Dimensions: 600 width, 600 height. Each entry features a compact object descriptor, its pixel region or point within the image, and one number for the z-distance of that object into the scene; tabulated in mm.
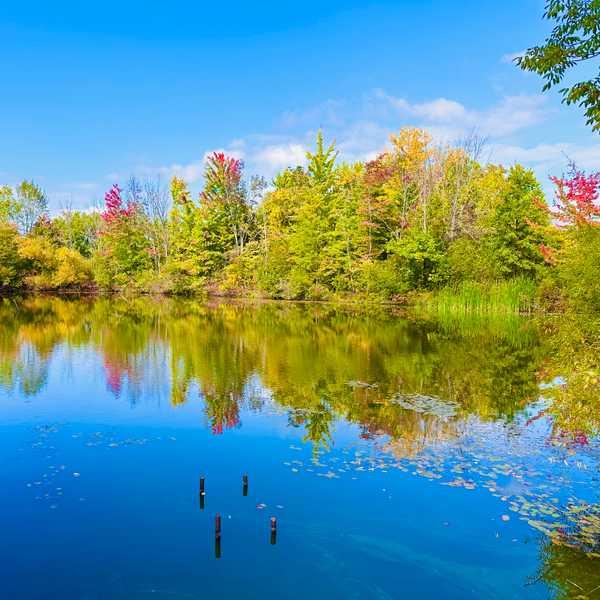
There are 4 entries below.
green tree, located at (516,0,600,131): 8102
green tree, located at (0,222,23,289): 57938
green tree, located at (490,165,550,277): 38312
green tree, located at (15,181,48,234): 72750
